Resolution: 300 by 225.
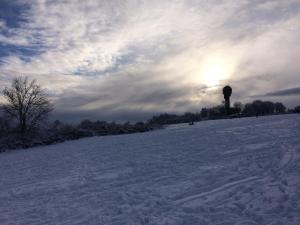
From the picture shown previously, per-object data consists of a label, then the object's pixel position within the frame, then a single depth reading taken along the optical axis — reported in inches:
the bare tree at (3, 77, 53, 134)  1689.2
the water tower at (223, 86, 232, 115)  2929.9
